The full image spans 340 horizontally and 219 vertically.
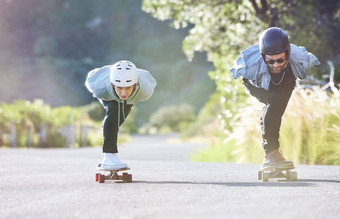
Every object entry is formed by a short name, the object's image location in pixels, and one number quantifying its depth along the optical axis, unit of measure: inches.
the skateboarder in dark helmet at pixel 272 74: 463.8
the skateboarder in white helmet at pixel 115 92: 496.4
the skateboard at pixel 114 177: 509.7
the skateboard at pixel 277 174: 498.6
